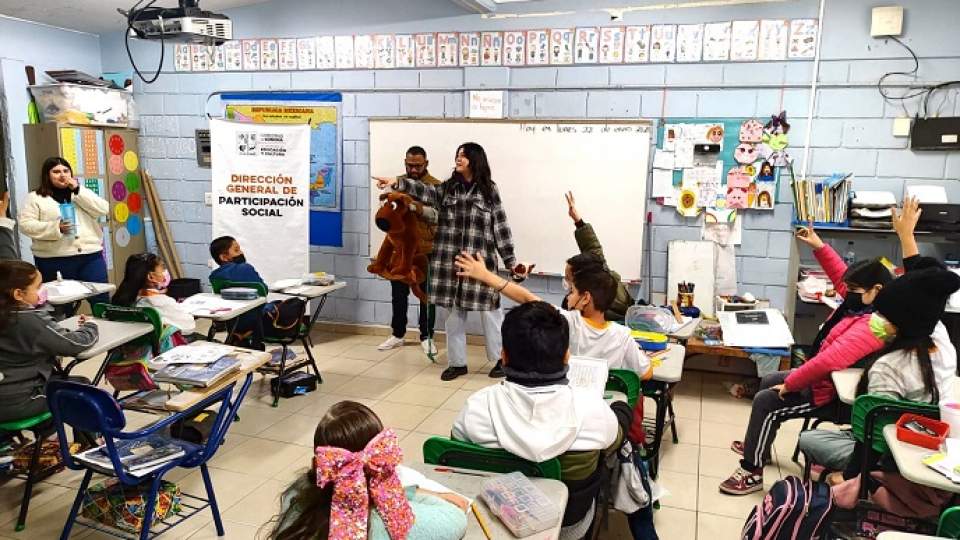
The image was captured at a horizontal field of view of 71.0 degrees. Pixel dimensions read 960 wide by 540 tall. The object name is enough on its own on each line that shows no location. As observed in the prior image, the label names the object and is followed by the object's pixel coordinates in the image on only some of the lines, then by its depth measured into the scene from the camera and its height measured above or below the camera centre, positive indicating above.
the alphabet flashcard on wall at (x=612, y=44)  4.80 +0.90
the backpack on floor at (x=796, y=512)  2.05 -1.01
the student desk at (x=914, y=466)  1.83 -0.80
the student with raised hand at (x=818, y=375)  2.76 -0.84
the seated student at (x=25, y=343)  2.72 -0.75
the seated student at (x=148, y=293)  3.48 -0.69
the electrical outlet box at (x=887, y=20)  4.21 +0.98
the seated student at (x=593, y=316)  2.62 -0.57
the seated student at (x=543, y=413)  1.83 -0.68
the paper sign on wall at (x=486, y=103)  5.14 +0.49
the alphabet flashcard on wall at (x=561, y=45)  4.92 +0.91
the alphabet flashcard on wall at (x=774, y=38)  4.45 +0.90
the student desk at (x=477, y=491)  1.58 -0.83
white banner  5.46 -0.24
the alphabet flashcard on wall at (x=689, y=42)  4.62 +0.90
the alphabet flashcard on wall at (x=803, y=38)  4.40 +0.90
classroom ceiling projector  3.86 +0.79
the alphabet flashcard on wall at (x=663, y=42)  4.68 +0.91
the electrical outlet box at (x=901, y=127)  4.32 +0.33
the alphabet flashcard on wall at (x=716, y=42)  4.56 +0.89
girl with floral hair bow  1.27 -0.63
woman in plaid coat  4.60 -0.47
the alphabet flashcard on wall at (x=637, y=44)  4.75 +0.89
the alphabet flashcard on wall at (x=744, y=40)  4.50 +0.90
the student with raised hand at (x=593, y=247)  3.69 -0.44
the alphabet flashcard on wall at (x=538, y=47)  4.98 +0.90
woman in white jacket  4.64 -0.49
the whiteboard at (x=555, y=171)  4.89 -0.01
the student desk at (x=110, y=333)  2.87 -0.79
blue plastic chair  2.32 -0.94
